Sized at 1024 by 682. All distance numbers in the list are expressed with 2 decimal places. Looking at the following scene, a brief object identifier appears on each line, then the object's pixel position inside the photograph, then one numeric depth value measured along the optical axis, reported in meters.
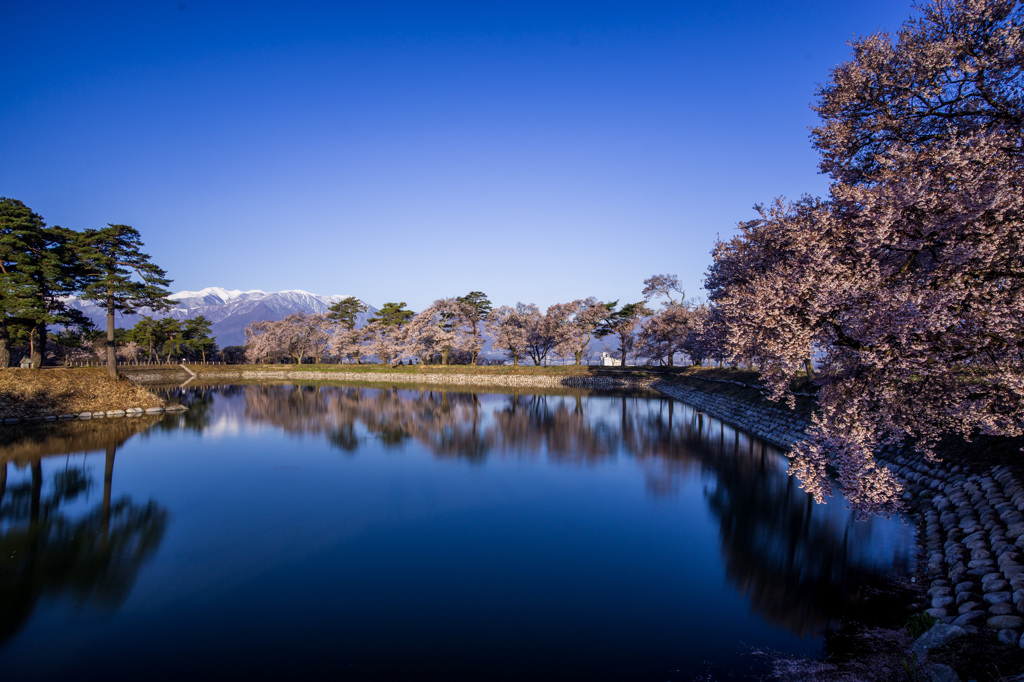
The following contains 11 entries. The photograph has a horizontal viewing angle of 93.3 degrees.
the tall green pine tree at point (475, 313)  66.75
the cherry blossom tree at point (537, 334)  63.91
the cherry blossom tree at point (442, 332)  64.44
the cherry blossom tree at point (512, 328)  64.50
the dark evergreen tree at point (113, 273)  30.91
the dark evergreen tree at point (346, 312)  73.69
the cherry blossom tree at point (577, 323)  63.00
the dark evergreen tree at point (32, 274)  27.47
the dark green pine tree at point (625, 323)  63.28
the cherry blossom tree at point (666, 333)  53.91
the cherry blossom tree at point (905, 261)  7.50
